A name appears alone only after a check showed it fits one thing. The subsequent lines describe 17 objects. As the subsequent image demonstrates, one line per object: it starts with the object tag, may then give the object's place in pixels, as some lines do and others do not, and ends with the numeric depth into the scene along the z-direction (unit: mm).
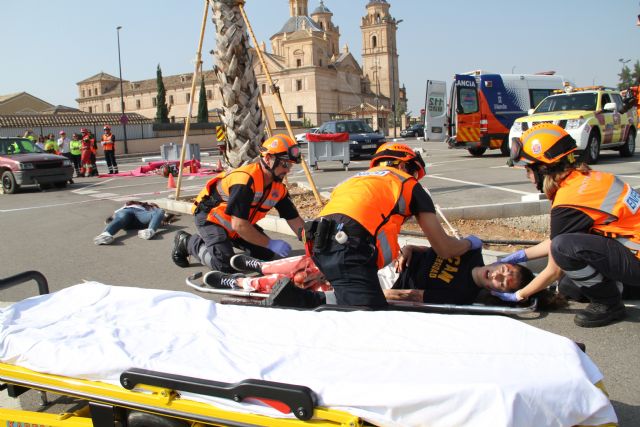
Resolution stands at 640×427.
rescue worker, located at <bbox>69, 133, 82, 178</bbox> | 20500
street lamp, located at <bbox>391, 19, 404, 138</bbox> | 111812
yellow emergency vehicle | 13898
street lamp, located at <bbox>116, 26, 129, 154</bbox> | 37562
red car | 15188
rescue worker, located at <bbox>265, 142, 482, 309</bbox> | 3754
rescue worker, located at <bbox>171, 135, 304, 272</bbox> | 5449
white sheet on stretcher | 2082
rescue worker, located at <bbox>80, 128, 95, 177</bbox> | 20194
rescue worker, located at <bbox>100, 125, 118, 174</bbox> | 20562
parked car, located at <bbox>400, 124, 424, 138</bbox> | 47956
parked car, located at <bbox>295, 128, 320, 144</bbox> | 32938
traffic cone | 14320
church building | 91062
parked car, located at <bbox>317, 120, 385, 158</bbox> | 21094
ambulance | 18672
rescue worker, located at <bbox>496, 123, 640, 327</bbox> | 3963
